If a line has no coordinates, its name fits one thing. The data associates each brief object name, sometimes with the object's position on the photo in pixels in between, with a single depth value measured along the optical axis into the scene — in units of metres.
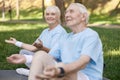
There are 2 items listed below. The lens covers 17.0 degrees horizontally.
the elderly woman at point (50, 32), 5.15
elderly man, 3.85
